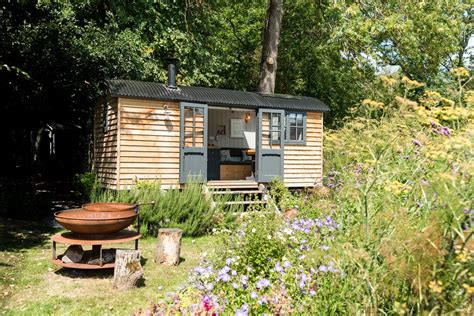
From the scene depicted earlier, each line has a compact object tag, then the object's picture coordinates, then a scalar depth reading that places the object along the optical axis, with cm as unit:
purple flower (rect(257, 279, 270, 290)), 323
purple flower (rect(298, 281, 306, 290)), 321
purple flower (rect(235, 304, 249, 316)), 275
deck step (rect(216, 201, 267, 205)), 962
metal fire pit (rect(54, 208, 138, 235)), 592
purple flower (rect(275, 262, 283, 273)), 350
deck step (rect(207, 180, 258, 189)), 1110
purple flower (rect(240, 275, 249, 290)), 335
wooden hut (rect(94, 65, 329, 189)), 1022
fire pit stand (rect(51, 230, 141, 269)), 598
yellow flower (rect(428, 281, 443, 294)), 231
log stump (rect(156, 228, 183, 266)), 682
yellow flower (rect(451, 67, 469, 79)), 417
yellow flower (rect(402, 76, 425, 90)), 406
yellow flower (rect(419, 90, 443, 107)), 438
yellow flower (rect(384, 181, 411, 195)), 305
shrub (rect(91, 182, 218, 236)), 866
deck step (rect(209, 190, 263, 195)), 1092
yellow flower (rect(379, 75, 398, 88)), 472
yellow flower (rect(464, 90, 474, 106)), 384
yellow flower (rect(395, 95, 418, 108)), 375
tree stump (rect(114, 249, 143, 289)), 553
